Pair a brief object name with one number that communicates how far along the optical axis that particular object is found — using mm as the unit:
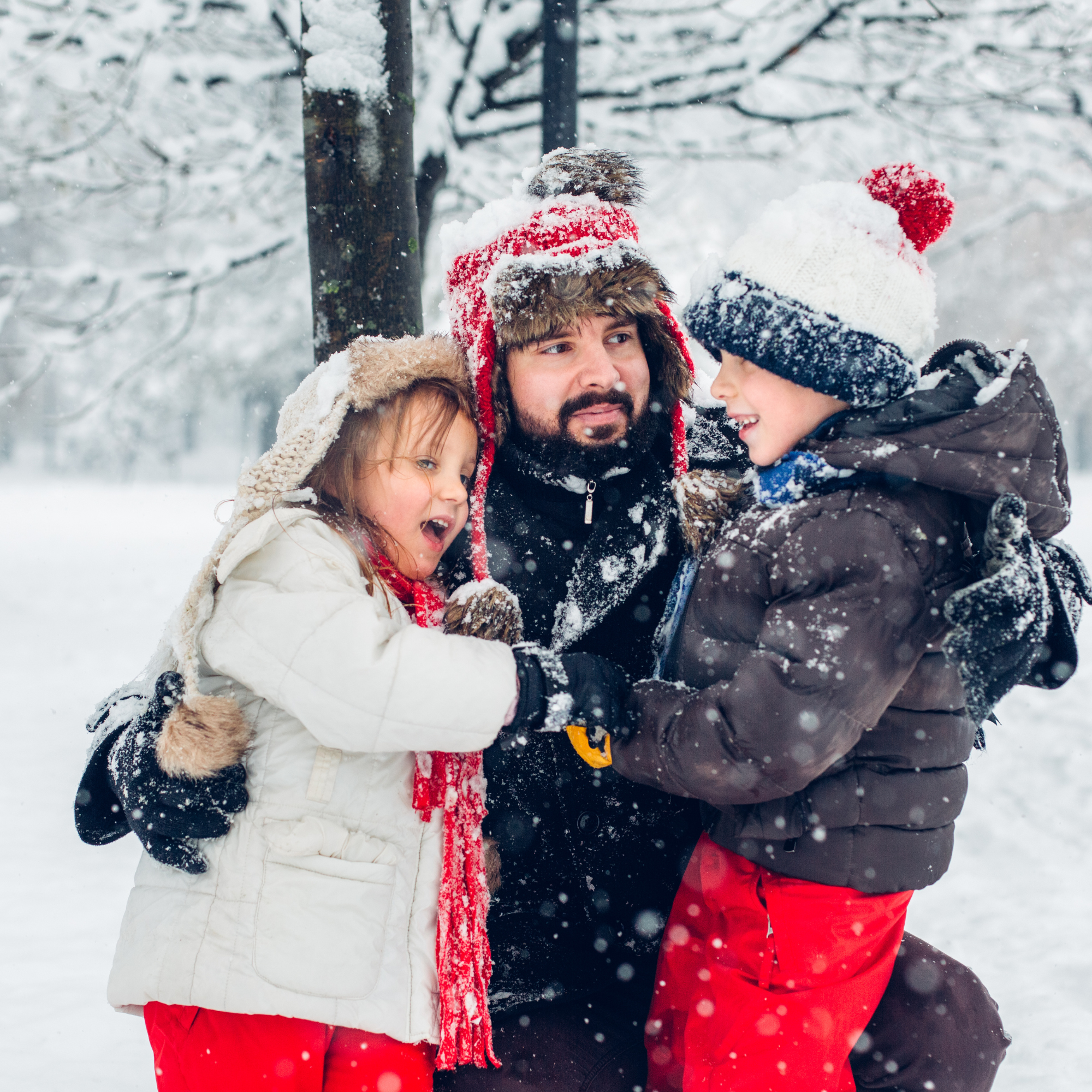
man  2115
